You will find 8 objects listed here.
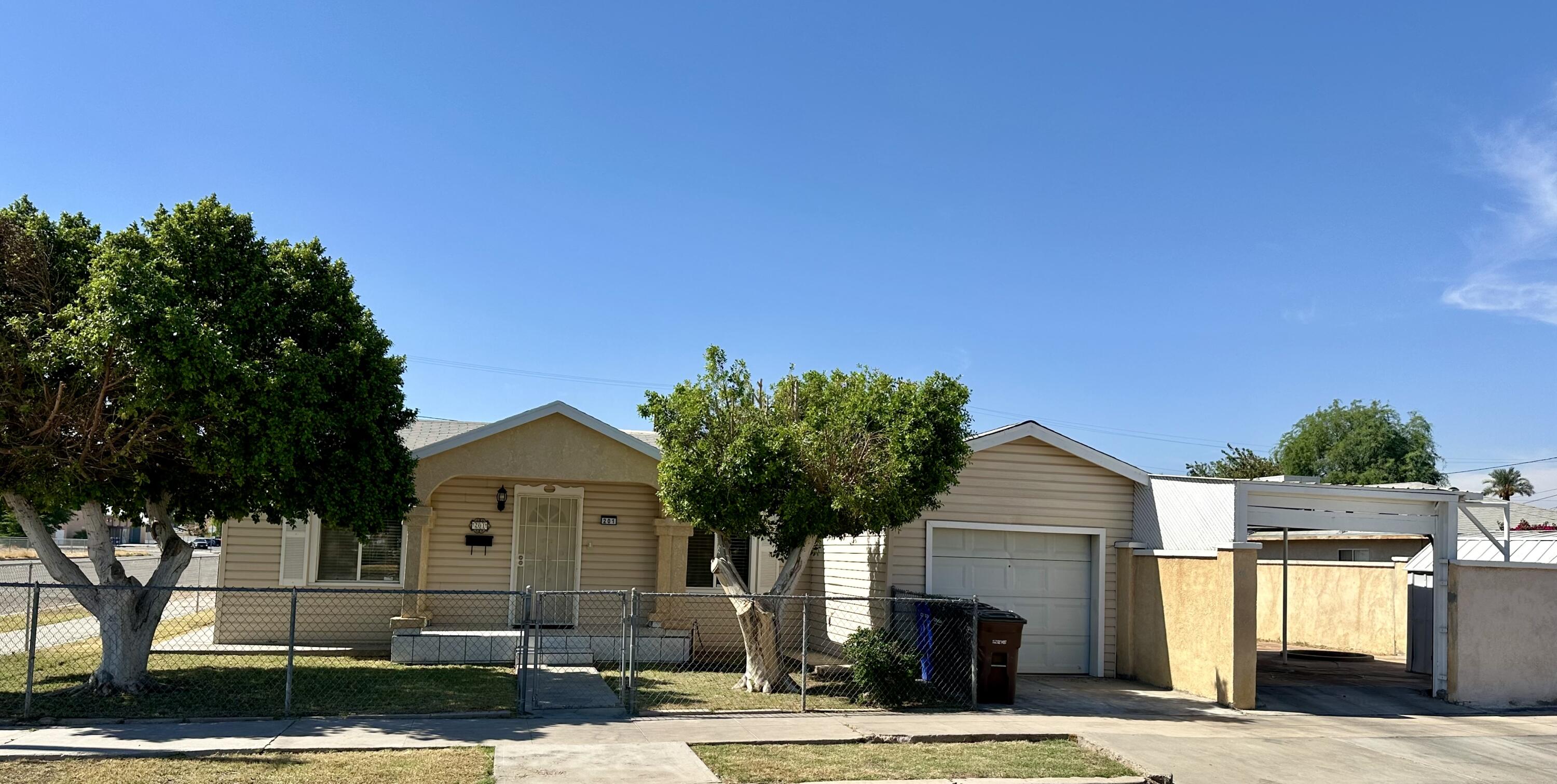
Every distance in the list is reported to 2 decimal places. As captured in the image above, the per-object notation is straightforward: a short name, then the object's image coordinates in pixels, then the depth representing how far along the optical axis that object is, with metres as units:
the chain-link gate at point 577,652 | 12.02
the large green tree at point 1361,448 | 57.03
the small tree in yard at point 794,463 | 12.61
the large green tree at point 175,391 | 10.60
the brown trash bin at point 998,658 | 12.98
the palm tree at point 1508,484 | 59.03
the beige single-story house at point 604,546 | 15.81
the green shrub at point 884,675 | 12.46
